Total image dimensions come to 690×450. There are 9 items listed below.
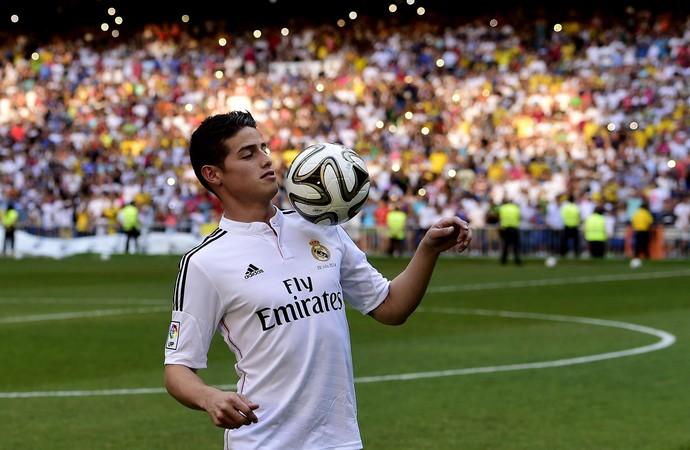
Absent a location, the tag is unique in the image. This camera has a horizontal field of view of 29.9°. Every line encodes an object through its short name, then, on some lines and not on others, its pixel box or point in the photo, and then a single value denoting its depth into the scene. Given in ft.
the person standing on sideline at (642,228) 105.19
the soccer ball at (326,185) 15.66
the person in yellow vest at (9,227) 120.57
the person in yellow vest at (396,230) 112.98
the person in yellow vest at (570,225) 105.81
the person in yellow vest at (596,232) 105.19
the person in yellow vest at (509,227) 102.78
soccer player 14.88
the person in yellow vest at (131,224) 119.34
